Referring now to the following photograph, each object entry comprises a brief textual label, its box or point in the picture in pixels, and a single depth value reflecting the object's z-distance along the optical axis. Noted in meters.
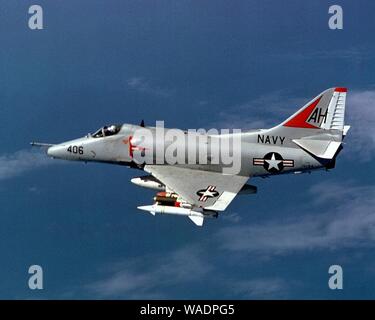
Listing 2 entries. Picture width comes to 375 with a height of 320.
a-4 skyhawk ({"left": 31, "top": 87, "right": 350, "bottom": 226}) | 44.66
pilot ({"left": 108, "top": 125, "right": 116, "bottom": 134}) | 46.66
